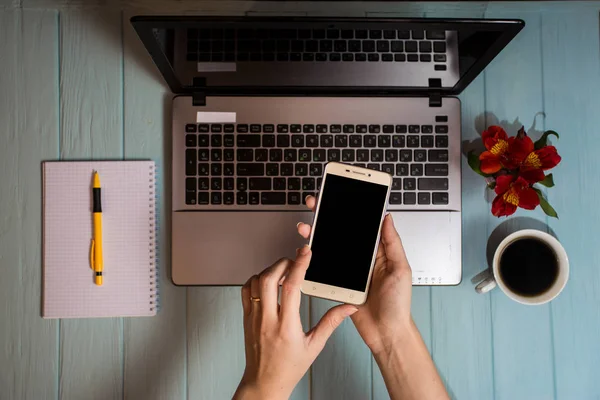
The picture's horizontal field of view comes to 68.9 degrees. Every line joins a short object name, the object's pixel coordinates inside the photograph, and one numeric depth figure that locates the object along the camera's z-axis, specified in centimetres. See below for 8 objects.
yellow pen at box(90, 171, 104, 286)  78
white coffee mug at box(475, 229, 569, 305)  73
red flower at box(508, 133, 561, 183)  72
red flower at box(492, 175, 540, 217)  72
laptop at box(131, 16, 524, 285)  77
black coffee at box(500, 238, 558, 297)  75
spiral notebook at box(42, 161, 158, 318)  79
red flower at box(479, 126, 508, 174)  73
